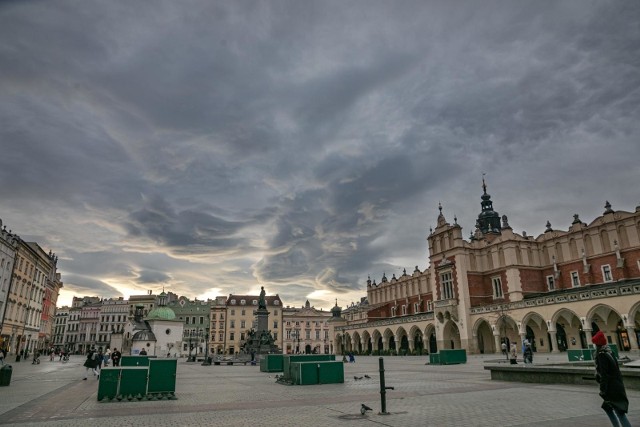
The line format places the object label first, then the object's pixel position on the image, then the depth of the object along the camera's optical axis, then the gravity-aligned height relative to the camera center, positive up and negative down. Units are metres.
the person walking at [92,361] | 23.55 -0.94
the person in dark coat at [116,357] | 26.40 -0.80
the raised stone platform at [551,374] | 12.75 -1.23
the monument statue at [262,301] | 51.16 +4.82
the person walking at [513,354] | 22.02 -0.86
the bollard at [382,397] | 9.86 -1.27
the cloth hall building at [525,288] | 38.78 +5.71
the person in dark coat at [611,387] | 6.67 -0.75
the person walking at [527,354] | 24.85 -0.87
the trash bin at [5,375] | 17.42 -1.19
